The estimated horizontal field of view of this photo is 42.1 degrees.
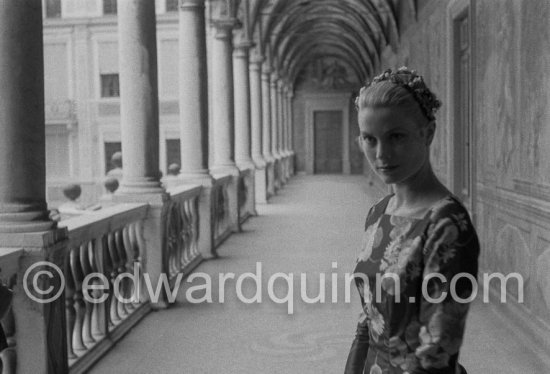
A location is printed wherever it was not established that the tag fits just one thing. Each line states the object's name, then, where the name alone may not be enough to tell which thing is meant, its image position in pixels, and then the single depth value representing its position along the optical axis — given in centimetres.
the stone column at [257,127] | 1891
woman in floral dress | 171
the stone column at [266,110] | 2316
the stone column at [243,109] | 1600
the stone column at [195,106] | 978
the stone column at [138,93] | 711
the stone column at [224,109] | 1308
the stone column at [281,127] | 2807
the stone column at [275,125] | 2482
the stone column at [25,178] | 426
